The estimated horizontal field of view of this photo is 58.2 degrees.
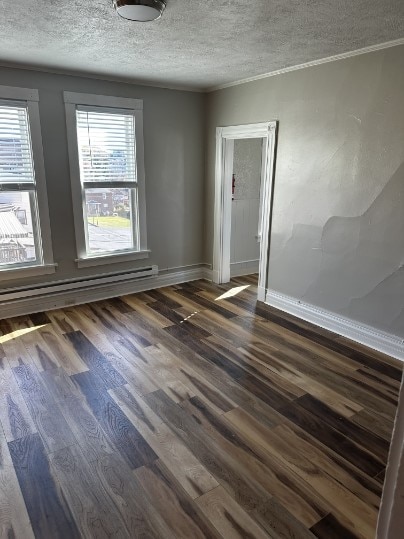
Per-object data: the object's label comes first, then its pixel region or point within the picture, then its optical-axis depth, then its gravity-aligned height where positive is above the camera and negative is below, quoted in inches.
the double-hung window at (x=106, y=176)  151.3 -3.2
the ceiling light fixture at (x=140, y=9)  78.3 +34.4
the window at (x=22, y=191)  136.2 -9.1
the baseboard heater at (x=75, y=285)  148.1 -50.1
